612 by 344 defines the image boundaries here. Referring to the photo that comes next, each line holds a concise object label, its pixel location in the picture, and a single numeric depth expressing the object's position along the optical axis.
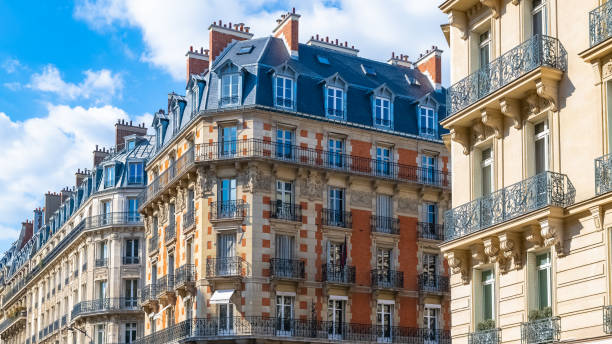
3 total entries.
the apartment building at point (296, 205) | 39.12
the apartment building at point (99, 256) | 55.91
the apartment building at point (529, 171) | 17.12
